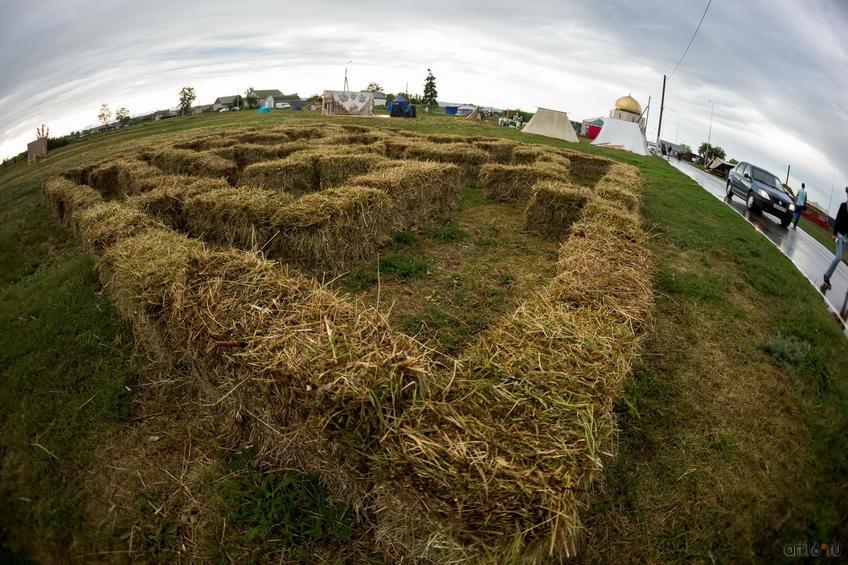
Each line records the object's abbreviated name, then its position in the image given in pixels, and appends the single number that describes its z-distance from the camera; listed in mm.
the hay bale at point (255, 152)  14742
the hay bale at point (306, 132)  20592
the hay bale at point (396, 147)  15352
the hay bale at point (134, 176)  9886
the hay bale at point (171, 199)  8078
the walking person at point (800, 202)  16328
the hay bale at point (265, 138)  18641
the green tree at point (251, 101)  96000
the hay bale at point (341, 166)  11734
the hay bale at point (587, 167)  18469
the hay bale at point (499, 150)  18375
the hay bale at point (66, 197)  9144
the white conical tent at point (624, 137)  35406
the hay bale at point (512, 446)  2223
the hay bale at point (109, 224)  6277
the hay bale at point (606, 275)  4469
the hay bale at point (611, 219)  6919
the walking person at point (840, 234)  9826
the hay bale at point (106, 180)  13110
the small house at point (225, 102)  100350
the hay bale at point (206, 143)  17125
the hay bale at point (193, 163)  12242
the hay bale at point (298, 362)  2740
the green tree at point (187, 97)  105188
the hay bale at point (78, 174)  13953
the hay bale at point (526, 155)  16359
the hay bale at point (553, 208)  9570
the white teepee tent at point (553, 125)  35062
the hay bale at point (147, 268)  4418
